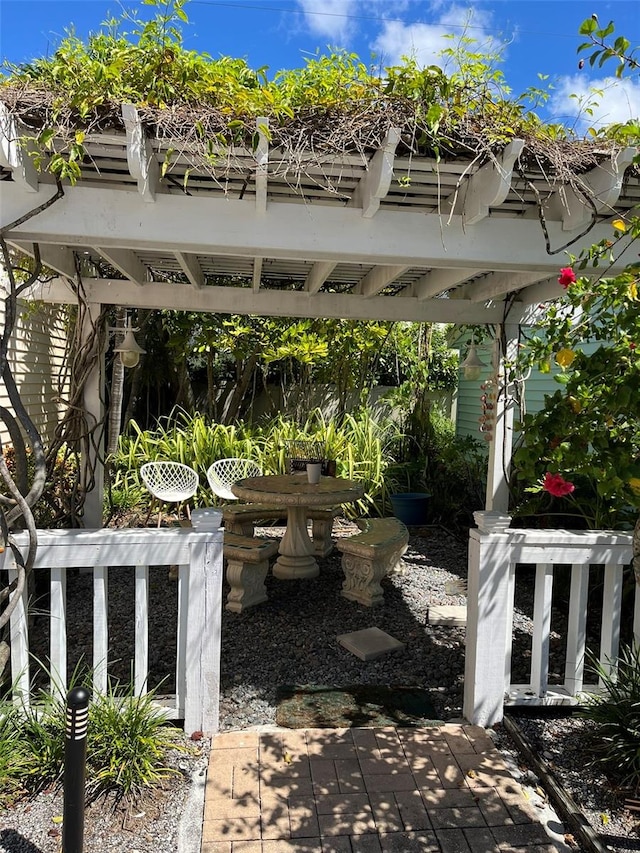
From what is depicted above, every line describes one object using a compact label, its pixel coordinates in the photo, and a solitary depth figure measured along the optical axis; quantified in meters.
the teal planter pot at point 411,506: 7.02
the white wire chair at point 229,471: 6.26
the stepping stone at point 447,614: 4.05
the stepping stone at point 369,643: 3.50
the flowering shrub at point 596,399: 2.17
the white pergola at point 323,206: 2.32
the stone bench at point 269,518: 5.06
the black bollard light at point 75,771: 1.68
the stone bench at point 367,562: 4.27
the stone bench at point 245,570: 4.18
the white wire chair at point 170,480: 6.02
